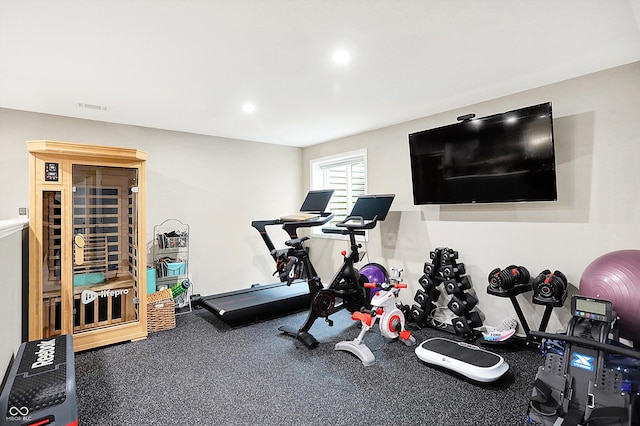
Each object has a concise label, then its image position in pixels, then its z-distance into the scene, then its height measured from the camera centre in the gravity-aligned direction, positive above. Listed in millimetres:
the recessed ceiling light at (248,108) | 3643 +1297
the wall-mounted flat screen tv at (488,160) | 2910 +566
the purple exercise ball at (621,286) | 2109 -495
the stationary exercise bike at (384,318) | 3088 -992
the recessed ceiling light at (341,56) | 2455 +1255
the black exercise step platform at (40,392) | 1768 -955
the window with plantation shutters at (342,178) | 5109 +693
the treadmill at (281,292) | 3777 -1012
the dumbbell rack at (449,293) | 3373 -861
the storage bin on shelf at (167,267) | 4391 -588
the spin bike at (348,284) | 3461 -730
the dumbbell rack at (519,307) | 2889 -828
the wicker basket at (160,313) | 3730 -1029
